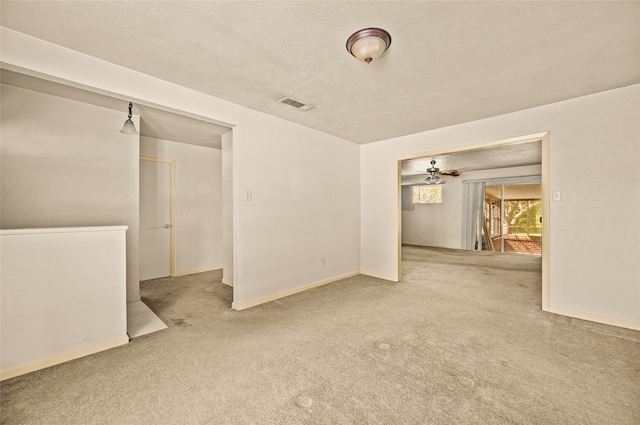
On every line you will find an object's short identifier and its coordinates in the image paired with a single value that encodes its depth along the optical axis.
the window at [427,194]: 9.38
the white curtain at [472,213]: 8.32
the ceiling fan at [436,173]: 7.06
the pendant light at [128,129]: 2.87
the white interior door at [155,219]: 4.64
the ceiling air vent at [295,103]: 3.14
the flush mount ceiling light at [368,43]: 1.93
